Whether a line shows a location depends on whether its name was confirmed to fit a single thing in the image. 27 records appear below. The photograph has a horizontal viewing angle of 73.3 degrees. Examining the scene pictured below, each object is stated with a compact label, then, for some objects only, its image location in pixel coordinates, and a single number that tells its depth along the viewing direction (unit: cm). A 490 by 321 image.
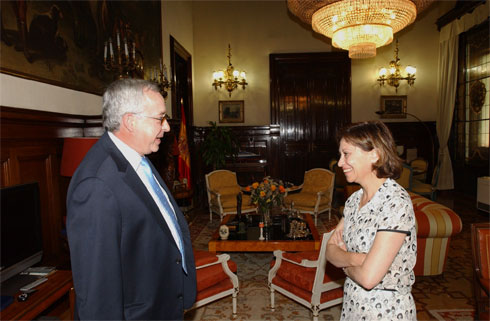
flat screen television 208
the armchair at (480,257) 241
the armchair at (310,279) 277
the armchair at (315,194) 636
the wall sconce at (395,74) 921
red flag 702
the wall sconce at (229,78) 928
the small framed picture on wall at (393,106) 945
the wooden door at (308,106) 949
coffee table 407
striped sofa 356
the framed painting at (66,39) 270
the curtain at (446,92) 892
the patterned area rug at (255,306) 330
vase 475
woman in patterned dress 144
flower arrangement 471
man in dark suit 129
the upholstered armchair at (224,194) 636
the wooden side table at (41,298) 192
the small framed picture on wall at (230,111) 956
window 805
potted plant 843
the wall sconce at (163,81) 533
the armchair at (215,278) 302
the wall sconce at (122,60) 381
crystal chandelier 447
